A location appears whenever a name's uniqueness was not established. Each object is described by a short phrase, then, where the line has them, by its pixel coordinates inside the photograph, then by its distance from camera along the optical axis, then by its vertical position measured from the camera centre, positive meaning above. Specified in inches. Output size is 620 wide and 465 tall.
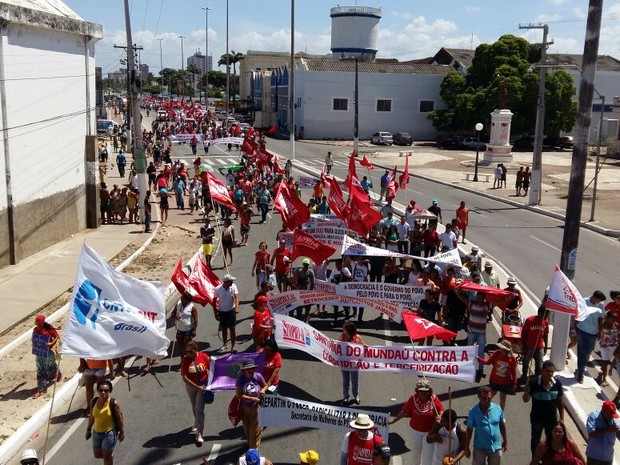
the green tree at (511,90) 2197.3 +59.7
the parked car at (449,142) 2492.6 -135.6
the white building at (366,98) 2650.1 +23.3
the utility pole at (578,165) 419.2 -35.3
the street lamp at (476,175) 1517.0 -153.7
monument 1815.9 -83.5
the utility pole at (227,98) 3206.2 +2.6
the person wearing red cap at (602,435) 279.3 -134.8
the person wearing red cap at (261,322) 411.2 -137.0
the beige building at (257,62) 4591.5 +257.6
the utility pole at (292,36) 1721.5 +168.2
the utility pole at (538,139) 1152.8 -51.6
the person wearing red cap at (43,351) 384.2 -146.5
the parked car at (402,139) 2544.3 -129.4
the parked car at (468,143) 2439.7 -130.7
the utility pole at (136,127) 920.9 -42.9
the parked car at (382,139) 2498.8 -128.8
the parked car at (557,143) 2448.3 -121.0
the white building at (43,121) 703.1 -33.3
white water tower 3563.0 +381.0
